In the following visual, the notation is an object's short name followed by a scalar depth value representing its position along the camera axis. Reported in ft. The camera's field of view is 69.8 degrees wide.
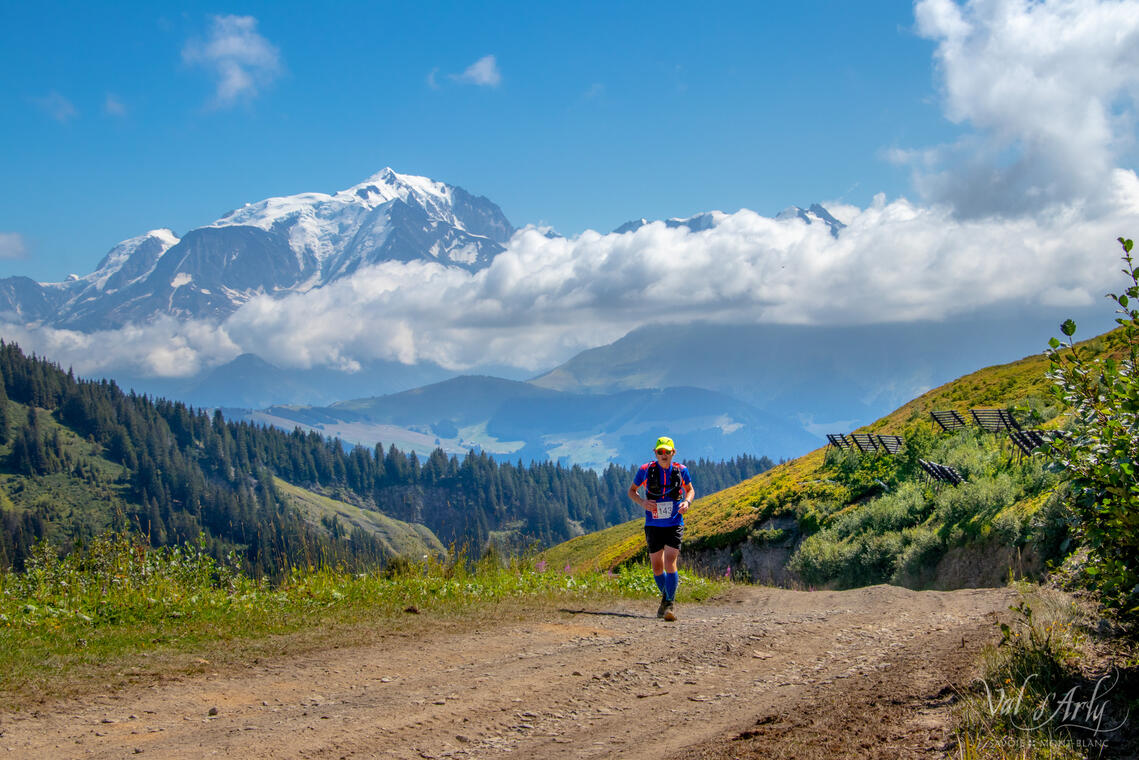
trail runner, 45.11
